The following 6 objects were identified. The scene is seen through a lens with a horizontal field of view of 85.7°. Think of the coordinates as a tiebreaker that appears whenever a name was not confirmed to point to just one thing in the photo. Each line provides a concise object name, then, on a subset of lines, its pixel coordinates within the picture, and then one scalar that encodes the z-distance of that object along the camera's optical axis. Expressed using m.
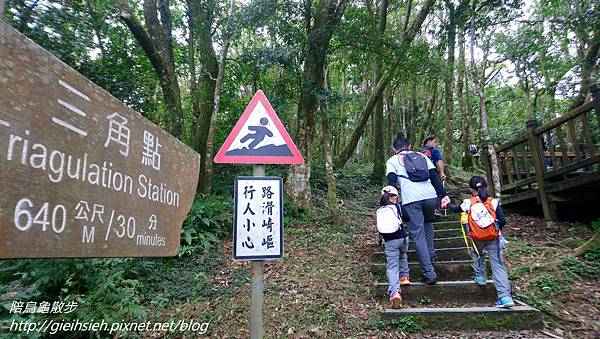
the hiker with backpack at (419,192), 4.78
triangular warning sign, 2.63
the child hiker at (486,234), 4.18
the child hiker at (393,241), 4.34
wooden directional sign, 0.92
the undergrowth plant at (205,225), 5.84
